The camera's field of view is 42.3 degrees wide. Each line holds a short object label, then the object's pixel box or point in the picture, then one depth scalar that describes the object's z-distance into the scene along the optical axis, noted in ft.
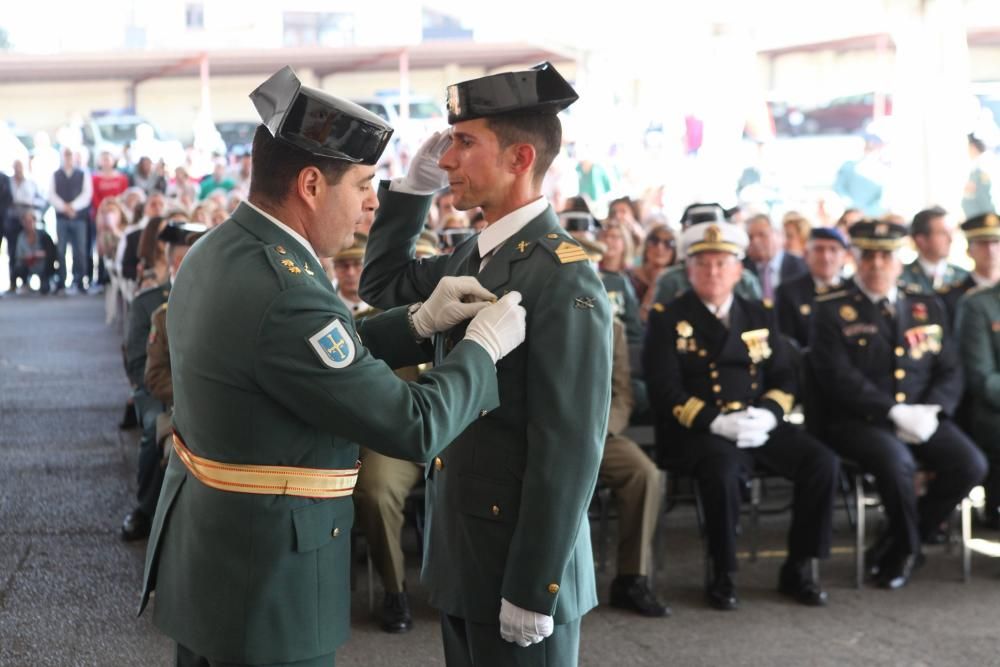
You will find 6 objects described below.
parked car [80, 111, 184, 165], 79.87
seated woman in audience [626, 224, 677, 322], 24.59
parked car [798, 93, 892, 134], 79.97
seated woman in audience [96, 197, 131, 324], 40.22
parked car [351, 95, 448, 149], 79.37
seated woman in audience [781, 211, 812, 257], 28.55
